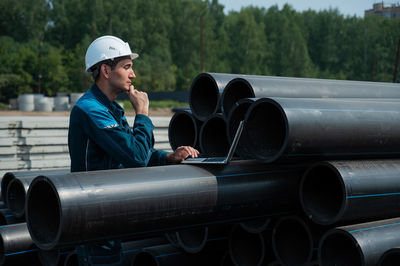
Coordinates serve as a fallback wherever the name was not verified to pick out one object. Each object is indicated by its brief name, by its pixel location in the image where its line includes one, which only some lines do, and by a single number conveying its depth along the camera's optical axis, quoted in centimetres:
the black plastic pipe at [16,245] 398
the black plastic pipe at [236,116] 325
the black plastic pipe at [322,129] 277
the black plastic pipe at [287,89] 357
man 270
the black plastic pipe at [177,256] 383
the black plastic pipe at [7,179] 479
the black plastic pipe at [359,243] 271
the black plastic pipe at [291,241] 332
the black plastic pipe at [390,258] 264
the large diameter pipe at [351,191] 282
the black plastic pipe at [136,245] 401
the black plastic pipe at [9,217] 464
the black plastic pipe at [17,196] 455
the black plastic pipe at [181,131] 457
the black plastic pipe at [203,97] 416
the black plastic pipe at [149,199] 240
